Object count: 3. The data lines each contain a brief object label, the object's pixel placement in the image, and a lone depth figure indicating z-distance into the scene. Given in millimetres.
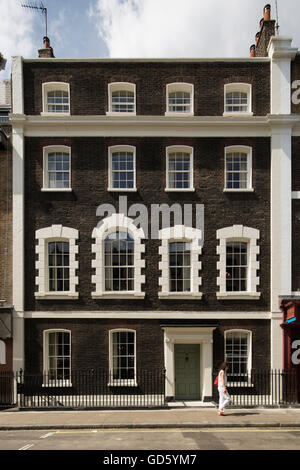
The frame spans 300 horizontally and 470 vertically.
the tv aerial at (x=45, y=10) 19953
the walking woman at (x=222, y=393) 14158
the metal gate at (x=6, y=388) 15977
